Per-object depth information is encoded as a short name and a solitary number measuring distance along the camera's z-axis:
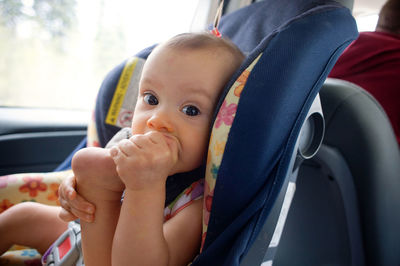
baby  0.64
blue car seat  0.65
